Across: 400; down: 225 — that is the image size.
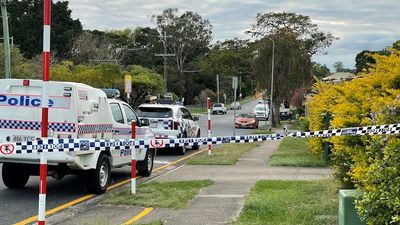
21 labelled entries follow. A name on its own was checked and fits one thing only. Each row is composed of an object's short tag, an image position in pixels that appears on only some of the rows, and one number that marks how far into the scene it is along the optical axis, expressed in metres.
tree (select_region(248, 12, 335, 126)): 46.12
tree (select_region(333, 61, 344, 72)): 141.35
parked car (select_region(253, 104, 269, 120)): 62.25
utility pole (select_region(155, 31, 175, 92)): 97.06
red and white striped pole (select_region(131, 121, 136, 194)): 9.74
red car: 45.00
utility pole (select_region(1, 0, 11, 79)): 25.20
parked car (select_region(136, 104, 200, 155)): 18.20
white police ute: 9.33
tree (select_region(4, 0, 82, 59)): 67.12
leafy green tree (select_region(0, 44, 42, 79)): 36.06
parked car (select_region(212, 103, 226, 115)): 82.81
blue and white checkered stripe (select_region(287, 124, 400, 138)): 5.85
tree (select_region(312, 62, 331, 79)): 107.93
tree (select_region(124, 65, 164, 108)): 50.51
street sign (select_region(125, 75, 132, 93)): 20.23
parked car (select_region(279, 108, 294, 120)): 65.00
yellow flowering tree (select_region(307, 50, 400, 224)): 5.06
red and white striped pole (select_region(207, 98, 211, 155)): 17.81
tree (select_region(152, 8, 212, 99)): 100.62
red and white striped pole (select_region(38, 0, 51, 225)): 6.11
